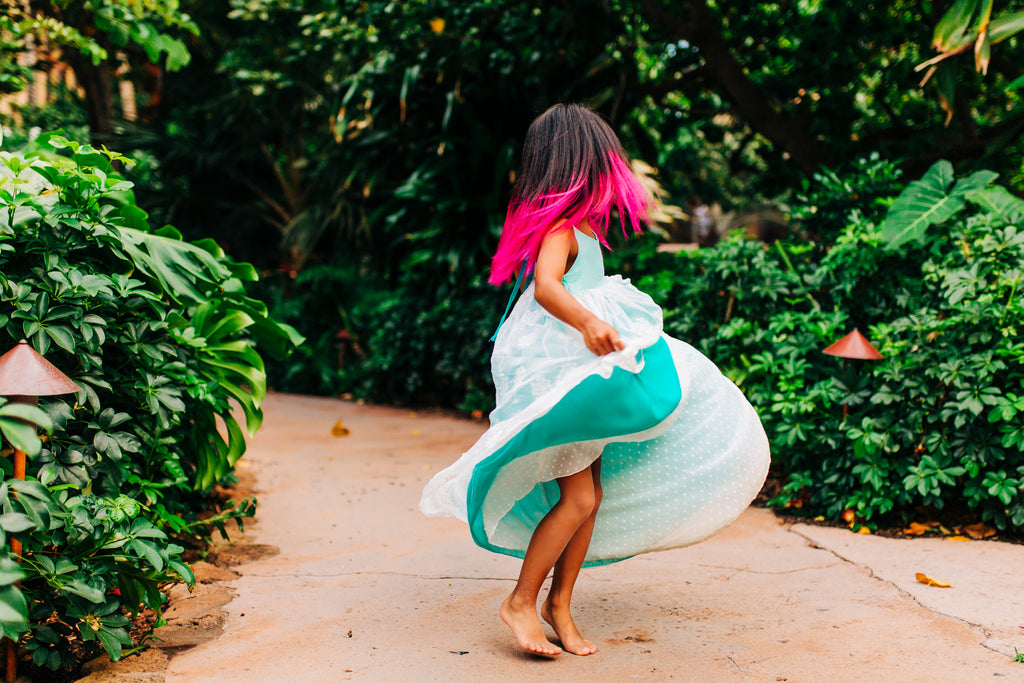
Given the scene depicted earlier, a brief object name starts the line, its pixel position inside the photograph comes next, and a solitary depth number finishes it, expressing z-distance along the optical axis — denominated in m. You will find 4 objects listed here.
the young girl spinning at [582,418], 2.25
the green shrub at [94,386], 2.09
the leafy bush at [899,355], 3.45
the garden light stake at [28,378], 1.90
